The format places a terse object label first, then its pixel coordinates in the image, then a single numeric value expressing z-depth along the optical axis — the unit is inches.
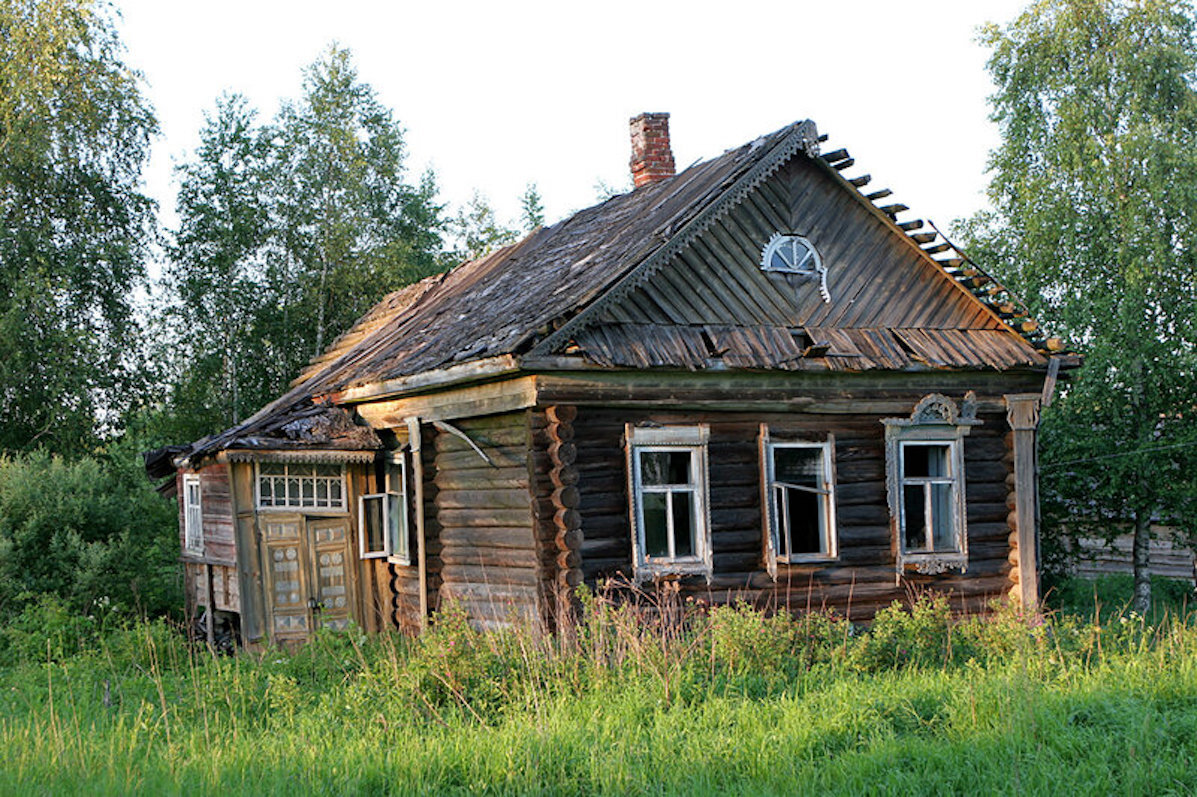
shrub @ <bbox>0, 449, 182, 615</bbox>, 587.2
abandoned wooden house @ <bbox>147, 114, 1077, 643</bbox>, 446.3
